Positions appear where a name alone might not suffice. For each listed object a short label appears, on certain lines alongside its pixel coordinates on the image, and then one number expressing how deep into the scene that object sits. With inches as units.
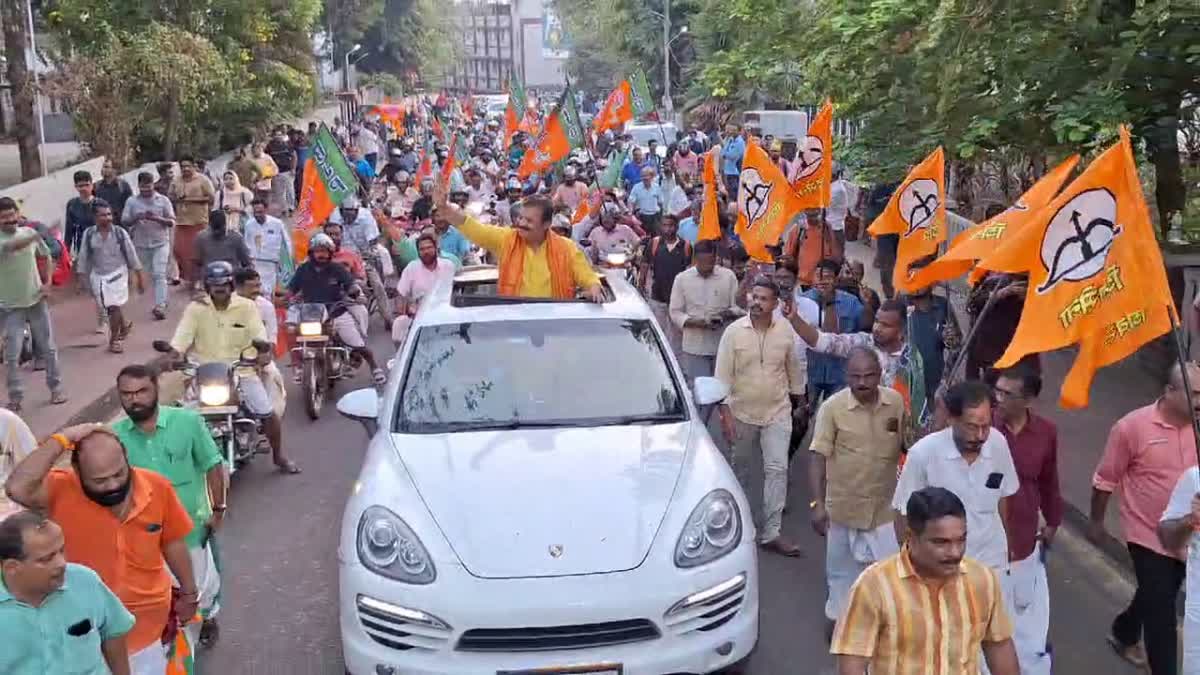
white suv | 202.1
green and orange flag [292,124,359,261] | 557.3
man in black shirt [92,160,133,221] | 642.8
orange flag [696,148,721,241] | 442.3
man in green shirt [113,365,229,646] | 216.9
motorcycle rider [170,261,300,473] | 363.9
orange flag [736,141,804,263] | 412.2
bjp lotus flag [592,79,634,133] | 879.7
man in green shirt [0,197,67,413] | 424.5
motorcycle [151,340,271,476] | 347.9
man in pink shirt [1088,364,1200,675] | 221.8
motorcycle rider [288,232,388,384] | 467.8
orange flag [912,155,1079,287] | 240.4
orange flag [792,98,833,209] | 411.5
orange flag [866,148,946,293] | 335.0
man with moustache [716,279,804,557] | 304.3
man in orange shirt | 181.0
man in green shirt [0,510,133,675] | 147.9
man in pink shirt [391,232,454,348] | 472.1
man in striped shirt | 149.7
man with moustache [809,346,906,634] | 249.1
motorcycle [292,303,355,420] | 445.1
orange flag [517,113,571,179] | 661.3
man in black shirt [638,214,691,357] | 471.2
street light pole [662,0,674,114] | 1740.8
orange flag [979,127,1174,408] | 189.0
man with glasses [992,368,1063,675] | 217.5
